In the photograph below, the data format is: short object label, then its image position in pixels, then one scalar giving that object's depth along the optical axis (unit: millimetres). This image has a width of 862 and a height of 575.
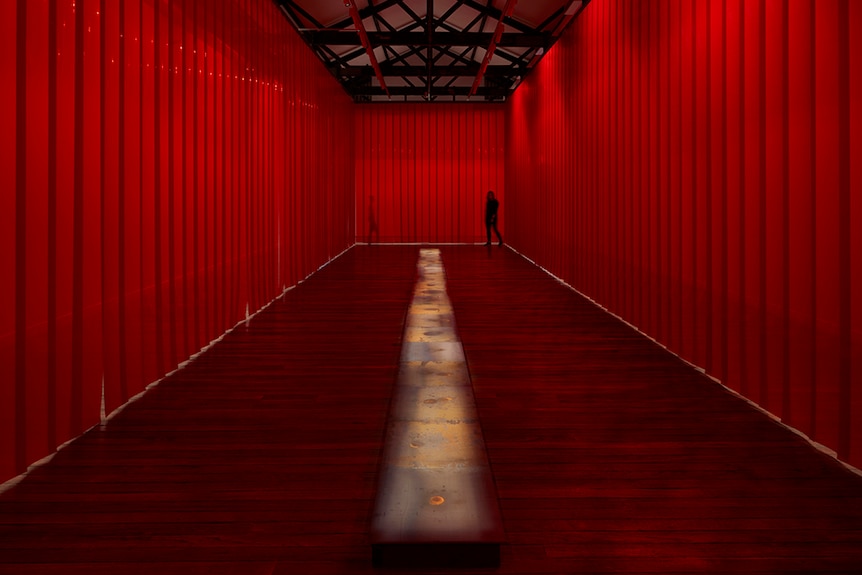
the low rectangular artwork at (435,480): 2275
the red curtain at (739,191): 3316
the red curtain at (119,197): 3123
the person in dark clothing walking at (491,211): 16969
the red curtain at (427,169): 18922
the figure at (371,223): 19125
